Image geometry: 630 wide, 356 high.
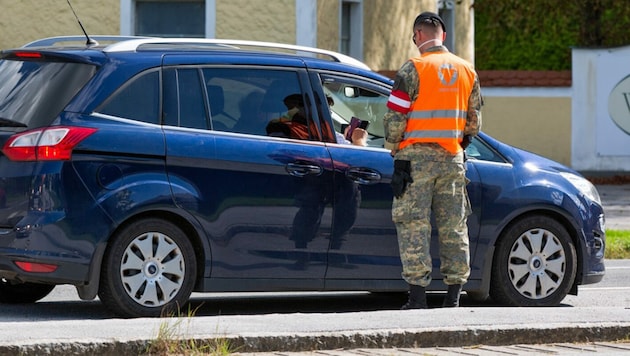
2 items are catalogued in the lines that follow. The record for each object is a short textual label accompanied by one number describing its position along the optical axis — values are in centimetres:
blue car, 1681
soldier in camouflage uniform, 1770
